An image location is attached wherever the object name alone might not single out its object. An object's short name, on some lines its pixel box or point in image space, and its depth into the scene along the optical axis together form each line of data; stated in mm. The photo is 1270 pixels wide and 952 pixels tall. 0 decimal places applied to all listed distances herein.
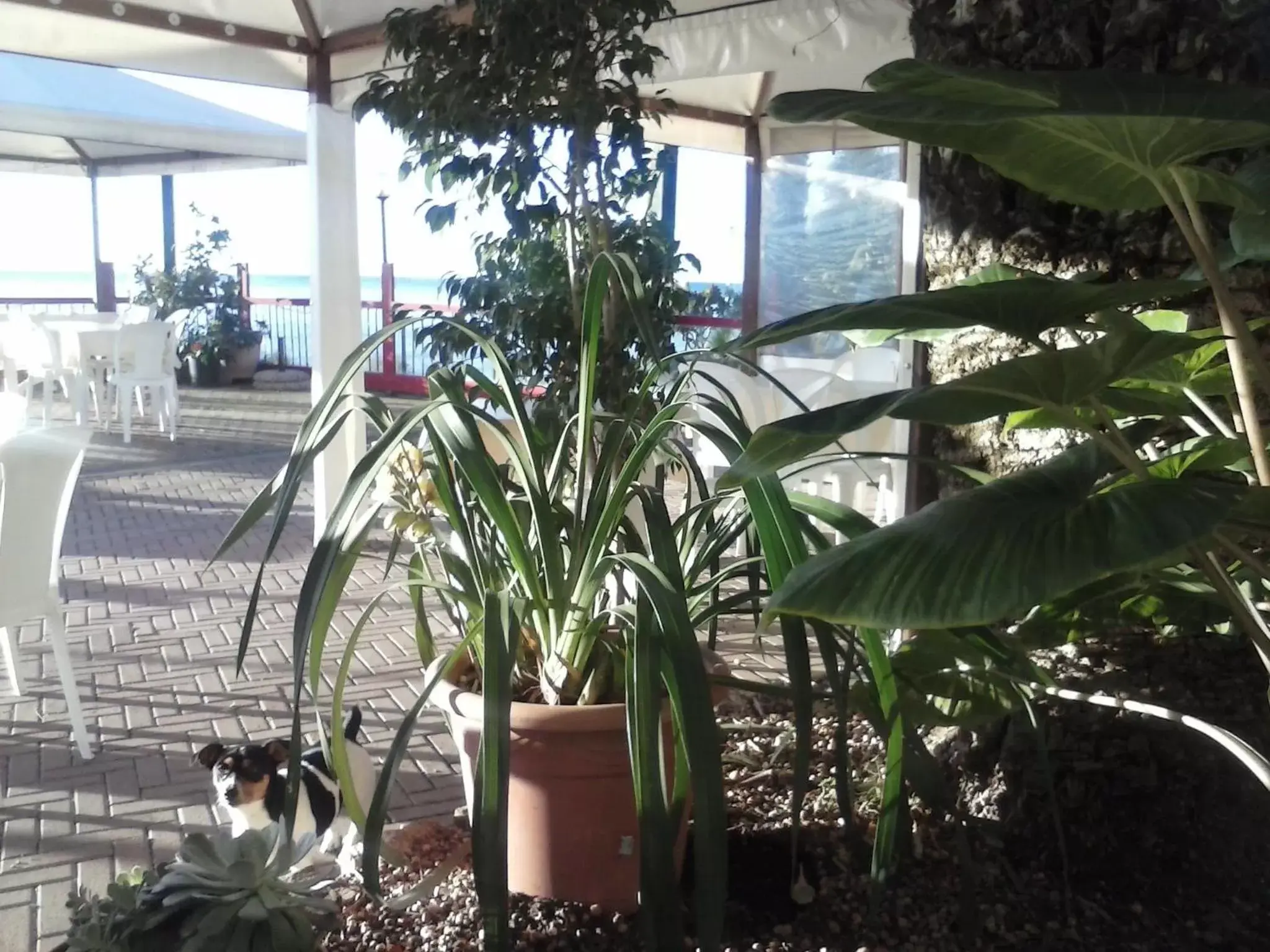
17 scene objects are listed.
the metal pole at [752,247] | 5891
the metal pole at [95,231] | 9891
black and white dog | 1449
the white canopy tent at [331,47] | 3188
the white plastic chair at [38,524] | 2119
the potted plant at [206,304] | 9375
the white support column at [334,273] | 3711
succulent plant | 1045
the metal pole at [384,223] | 10258
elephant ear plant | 648
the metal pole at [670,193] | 6652
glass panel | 6297
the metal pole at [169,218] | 10492
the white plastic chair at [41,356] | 6312
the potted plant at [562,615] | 974
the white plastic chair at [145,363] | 6145
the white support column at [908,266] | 3158
